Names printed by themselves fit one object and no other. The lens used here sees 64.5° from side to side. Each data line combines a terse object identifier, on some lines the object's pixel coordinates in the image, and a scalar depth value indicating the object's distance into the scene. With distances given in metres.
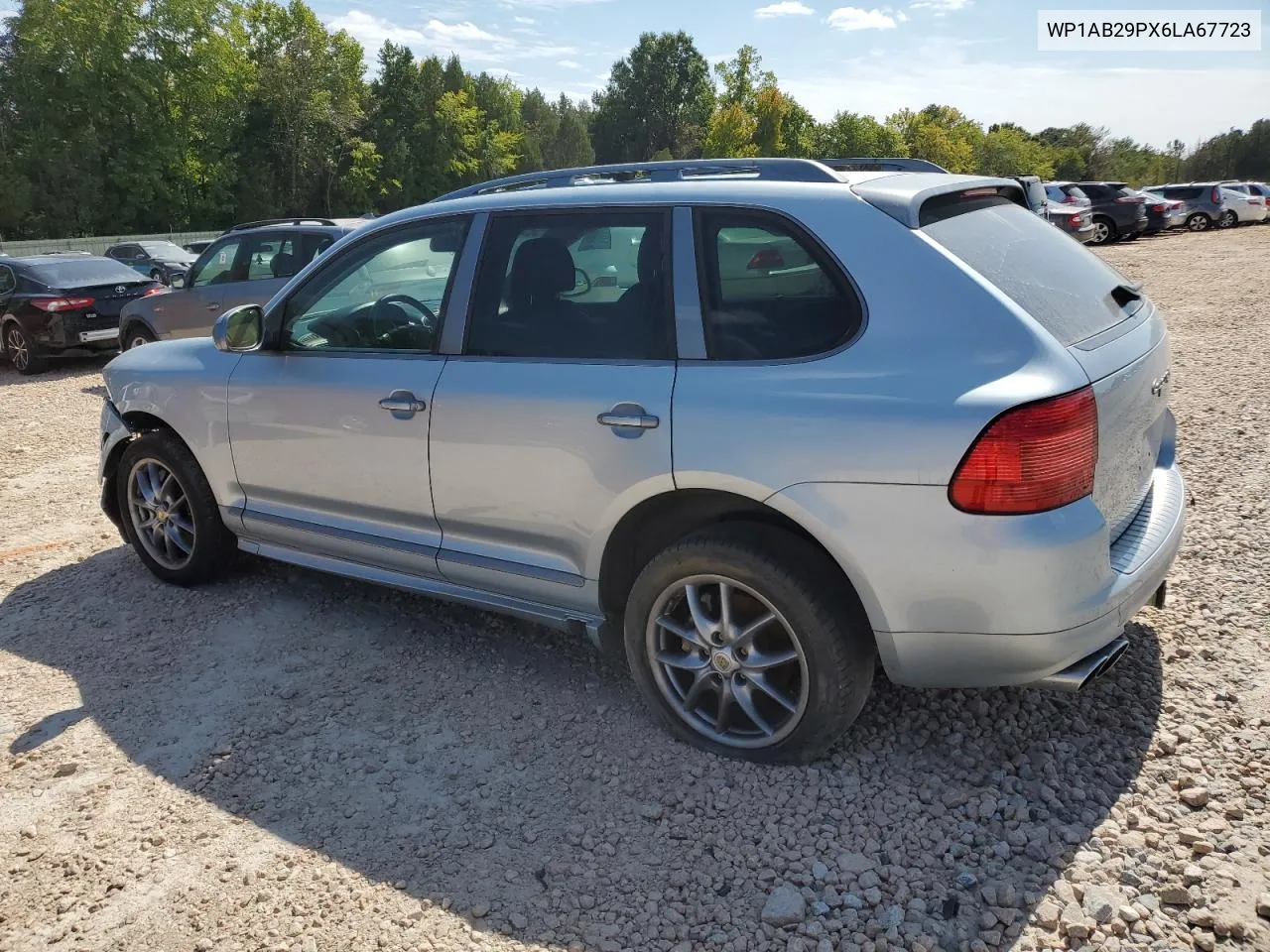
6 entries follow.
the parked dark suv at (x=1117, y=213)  27.72
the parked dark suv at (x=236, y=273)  10.50
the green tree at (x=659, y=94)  115.75
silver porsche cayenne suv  2.73
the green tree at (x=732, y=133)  55.50
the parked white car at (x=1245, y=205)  32.38
